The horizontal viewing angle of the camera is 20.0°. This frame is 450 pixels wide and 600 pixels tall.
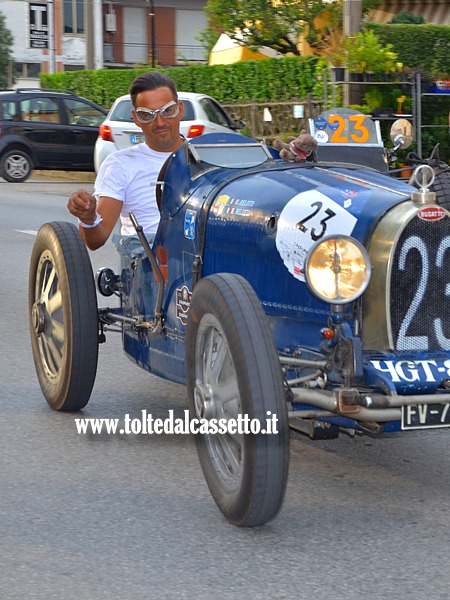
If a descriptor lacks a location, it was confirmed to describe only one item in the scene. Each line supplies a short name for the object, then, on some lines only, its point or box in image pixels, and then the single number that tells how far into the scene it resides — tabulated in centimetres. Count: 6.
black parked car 2181
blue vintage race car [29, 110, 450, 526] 398
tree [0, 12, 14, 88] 5188
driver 574
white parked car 1812
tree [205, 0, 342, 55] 2250
